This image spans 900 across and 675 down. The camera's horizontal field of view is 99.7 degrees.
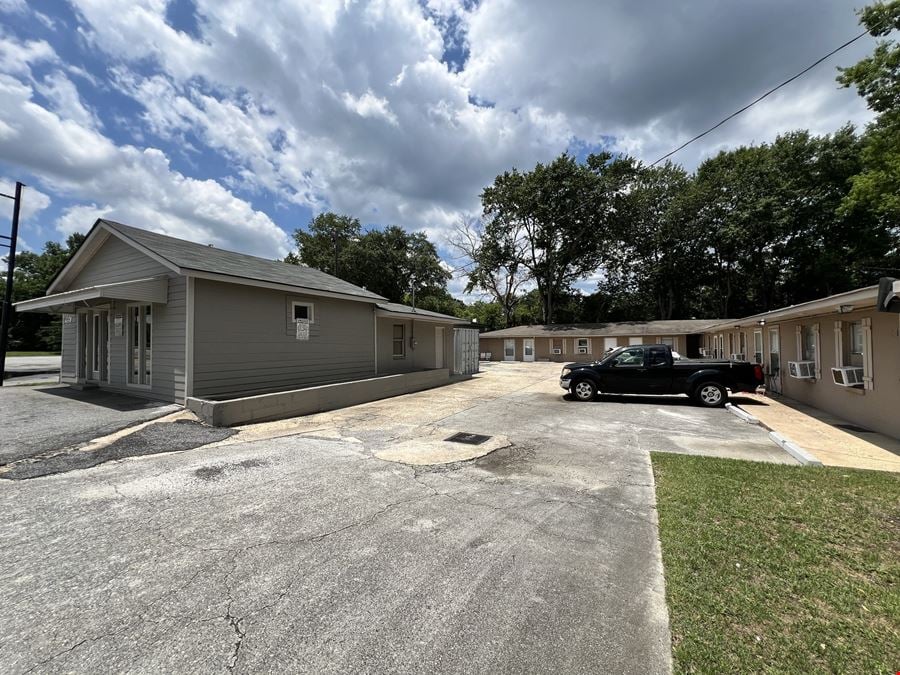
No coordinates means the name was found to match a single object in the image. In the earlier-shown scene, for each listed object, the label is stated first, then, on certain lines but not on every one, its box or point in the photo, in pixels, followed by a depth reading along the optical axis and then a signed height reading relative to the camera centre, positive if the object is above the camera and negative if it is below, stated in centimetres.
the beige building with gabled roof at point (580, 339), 2997 +97
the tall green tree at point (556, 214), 3816 +1424
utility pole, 1151 +235
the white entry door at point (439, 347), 1802 +19
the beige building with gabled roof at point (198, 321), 842 +82
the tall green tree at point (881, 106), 1511 +1017
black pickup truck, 1040 -74
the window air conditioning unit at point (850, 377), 772 -57
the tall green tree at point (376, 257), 3853 +993
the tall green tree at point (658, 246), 3944 +1136
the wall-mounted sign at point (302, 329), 1080 +64
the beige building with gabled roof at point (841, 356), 693 -16
